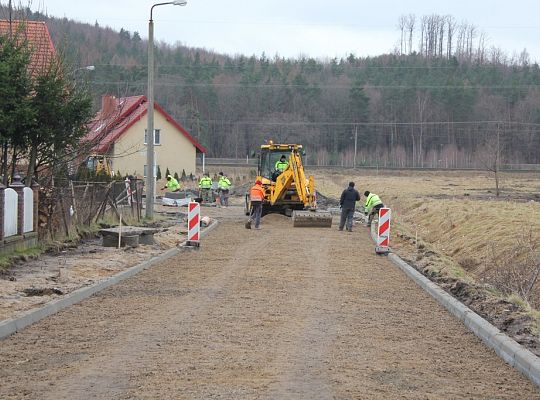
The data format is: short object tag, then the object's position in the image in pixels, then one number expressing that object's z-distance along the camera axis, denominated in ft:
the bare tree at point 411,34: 471.70
